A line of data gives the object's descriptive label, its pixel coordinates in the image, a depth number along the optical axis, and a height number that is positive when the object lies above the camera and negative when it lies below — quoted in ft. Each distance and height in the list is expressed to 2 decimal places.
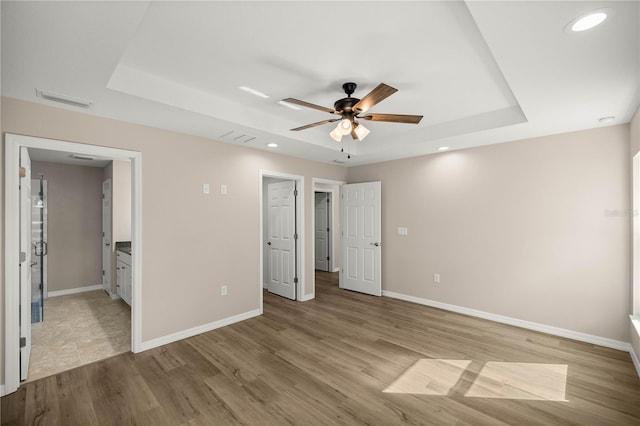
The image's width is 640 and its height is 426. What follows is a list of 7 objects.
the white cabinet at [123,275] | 14.33 -3.26
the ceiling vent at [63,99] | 7.76 +3.22
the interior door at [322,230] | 24.76 -1.56
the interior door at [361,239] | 17.17 -1.62
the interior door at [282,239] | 16.49 -1.55
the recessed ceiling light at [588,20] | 4.86 +3.33
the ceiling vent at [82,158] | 15.42 +3.06
